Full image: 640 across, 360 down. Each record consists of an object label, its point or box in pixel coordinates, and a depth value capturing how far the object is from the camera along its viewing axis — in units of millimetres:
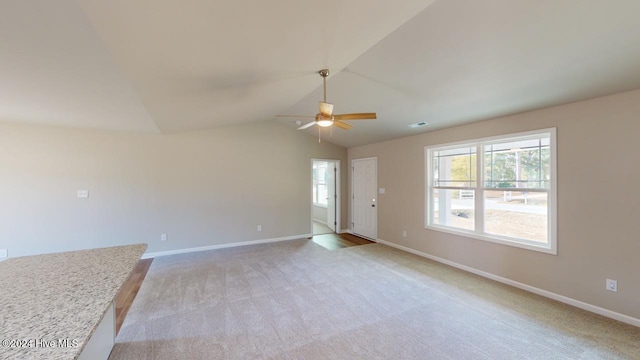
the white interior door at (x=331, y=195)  6822
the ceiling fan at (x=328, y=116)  2518
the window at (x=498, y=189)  3177
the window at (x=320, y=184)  7902
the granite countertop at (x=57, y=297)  792
